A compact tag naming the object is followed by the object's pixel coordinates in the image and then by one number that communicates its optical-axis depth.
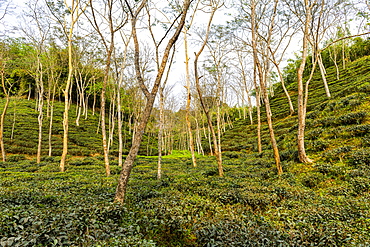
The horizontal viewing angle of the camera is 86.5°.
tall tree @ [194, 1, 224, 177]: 9.88
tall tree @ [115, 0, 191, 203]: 4.99
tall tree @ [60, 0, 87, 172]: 11.70
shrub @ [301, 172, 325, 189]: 7.19
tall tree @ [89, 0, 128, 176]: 8.88
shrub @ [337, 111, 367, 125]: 10.73
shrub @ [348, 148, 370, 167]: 7.48
